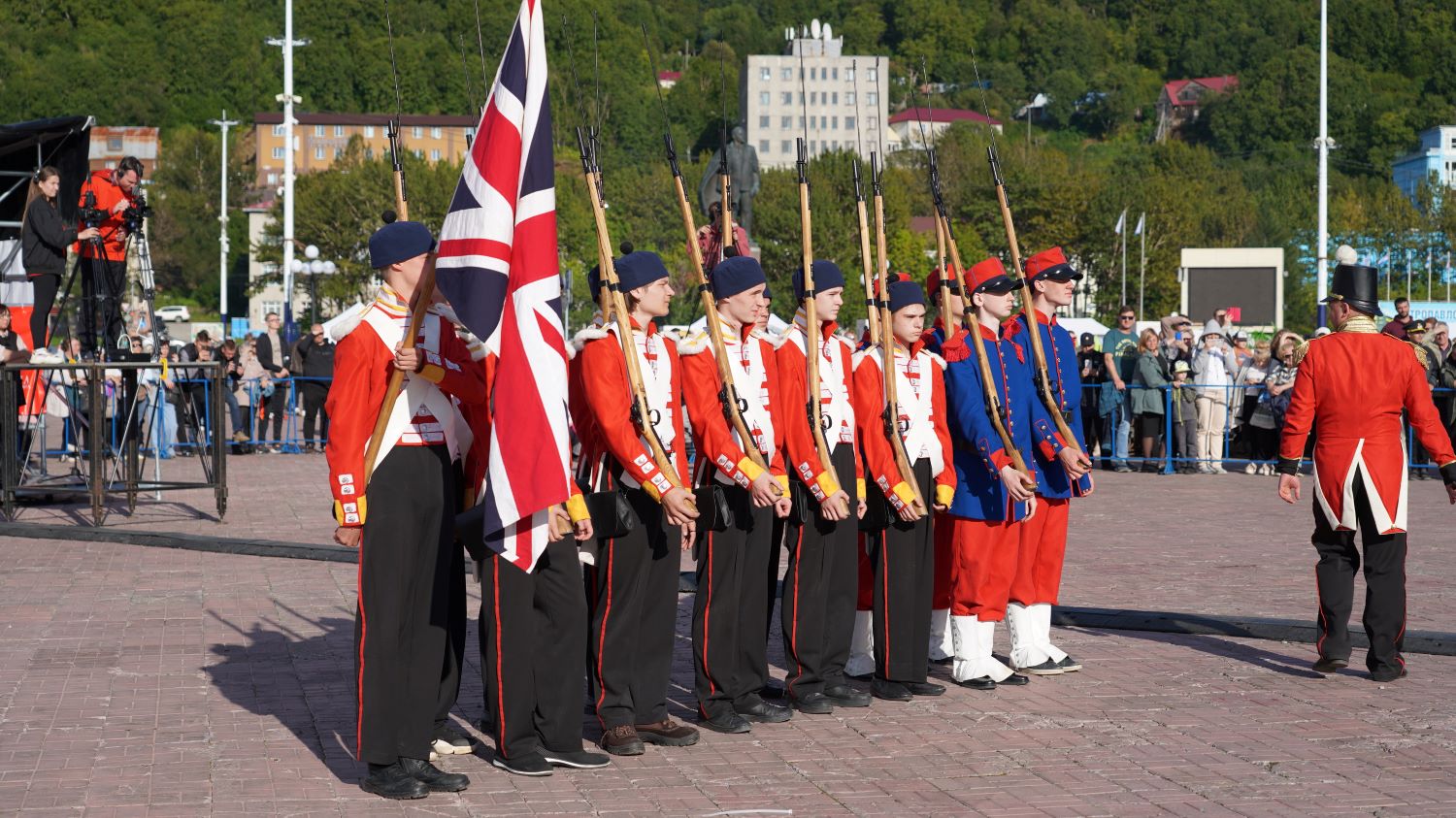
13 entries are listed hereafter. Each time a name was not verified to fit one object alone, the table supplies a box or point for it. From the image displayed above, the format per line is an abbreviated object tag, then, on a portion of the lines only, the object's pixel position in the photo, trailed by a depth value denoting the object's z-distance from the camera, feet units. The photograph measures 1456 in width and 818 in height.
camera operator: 53.62
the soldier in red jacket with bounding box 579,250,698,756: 23.48
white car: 266.40
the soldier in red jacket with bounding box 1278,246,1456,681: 28.40
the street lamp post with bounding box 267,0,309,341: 135.03
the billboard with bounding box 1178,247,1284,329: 155.94
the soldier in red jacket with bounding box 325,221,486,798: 21.15
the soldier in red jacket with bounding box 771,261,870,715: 25.55
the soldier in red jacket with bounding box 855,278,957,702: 26.71
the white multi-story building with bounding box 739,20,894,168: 509.76
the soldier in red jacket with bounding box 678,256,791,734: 24.56
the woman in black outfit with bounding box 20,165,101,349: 53.67
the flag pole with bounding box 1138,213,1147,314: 308.60
